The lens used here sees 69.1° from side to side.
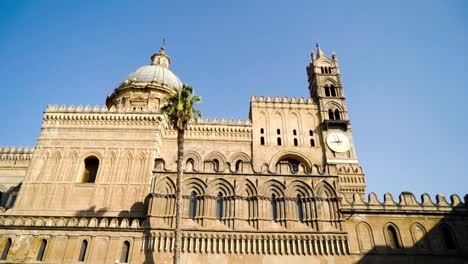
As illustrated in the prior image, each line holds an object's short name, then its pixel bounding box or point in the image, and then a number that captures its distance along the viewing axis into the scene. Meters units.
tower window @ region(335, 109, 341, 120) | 34.70
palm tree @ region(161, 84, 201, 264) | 21.09
